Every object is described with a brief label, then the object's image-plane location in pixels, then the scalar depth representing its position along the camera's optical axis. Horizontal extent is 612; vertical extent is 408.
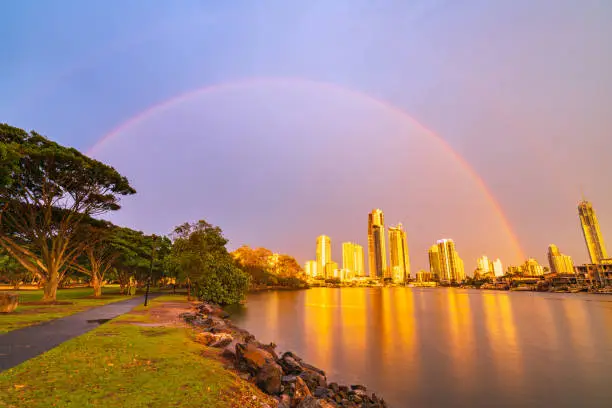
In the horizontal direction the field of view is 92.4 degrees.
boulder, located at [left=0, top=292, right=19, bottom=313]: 25.56
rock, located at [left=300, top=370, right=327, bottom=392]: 17.19
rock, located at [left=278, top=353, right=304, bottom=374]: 18.72
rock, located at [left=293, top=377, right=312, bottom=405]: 13.40
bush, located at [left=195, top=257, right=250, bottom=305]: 60.31
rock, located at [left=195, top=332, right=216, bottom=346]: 19.58
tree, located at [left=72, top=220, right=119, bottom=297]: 45.28
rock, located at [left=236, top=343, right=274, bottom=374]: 14.30
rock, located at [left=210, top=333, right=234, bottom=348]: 18.98
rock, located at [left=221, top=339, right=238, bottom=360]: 16.43
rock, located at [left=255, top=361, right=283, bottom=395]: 13.34
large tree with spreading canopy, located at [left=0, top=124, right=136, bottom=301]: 31.61
